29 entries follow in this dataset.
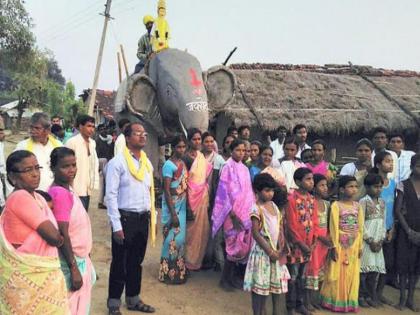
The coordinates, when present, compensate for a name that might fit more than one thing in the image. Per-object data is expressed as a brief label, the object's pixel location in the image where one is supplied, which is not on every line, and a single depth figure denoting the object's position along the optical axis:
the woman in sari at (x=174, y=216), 4.82
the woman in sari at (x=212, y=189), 5.27
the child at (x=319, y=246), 4.30
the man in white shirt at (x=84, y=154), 4.63
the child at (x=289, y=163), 4.96
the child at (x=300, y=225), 4.15
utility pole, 15.90
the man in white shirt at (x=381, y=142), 5.25
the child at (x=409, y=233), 4.53
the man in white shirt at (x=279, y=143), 6.47
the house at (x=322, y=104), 10.41
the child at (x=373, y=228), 4.52
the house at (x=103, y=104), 25.03
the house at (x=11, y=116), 38.23
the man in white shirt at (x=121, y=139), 6.35
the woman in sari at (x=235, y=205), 4.70
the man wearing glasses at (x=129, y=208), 3.86
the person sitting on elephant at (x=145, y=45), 7.91
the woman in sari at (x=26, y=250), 2.47
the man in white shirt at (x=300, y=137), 5.80
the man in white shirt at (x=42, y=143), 4.14
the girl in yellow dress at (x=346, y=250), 4.34
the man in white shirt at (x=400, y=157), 5.22
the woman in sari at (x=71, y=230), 2.81
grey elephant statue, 6.61
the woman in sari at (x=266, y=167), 4.68
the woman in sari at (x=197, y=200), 5.03
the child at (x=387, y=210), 4.68
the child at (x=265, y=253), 3.82
